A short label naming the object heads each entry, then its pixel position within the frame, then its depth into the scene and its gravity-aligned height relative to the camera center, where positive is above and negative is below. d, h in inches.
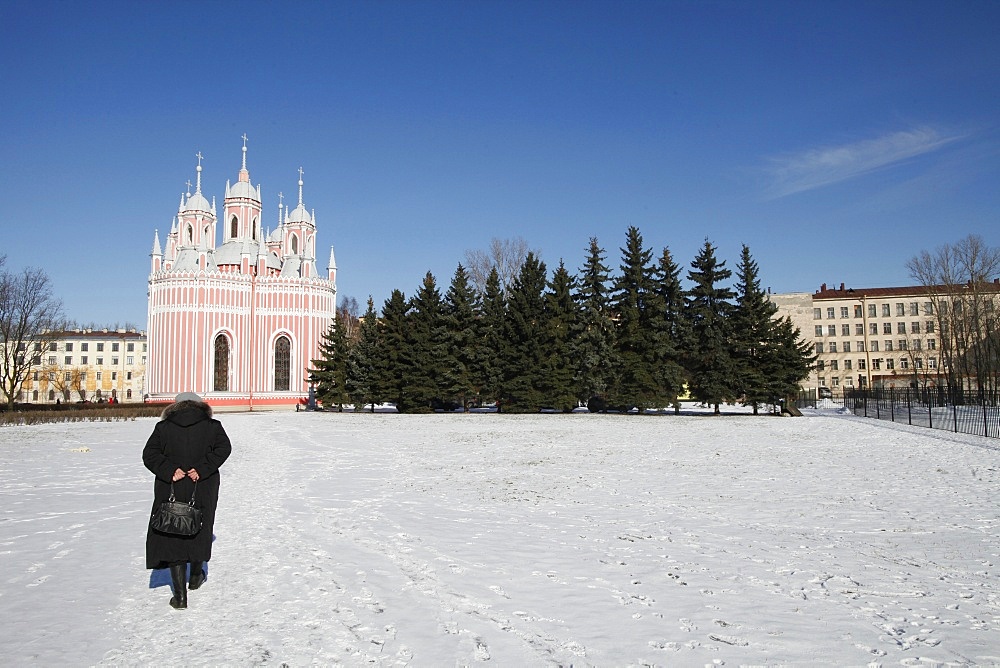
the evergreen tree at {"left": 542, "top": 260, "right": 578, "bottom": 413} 1601.9 +81.4
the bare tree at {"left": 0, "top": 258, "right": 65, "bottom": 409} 1876.2 +198.5
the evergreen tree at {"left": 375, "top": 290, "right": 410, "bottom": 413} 1775.3 +71.5
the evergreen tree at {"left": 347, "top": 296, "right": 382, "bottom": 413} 1845.5 +34.2
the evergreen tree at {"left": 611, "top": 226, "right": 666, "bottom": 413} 1526.8 +99.0
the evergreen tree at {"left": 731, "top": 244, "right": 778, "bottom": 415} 1473.9 +89.1
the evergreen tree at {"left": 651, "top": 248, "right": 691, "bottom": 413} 1518.2 +111.2
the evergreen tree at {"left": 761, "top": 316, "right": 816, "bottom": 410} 1472.7 +20.5
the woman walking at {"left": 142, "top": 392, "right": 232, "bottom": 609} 220.7 -29.6
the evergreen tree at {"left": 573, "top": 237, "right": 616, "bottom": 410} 1574.8 +92.0
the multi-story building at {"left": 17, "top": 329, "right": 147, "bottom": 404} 4232.3 +150.1
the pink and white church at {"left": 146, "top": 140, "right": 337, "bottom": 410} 2281.0 +272.5
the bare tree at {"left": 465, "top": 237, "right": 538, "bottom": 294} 2204.7 +369.8
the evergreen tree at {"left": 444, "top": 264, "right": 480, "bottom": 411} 1690.5 +106.9
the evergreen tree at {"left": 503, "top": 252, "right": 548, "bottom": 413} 1619.1 +86.7
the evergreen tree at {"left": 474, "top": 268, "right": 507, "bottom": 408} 1664.6 +92.2
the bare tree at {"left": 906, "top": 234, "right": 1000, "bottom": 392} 1774.1 +142.4
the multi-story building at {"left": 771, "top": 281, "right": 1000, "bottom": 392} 3319.4 +223.2
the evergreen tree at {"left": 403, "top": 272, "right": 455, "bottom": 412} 1712.6 +46.5
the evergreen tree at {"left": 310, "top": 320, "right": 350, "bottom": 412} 1926.7 +22.8
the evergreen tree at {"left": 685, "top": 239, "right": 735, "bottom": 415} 1489.9 +92.1
